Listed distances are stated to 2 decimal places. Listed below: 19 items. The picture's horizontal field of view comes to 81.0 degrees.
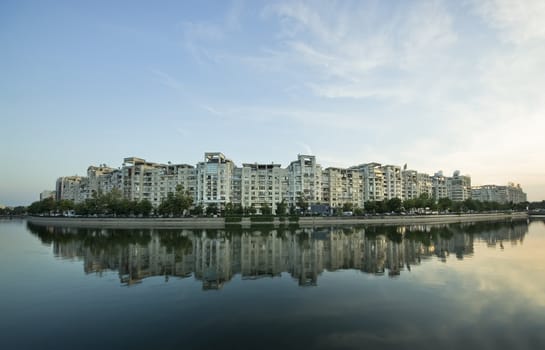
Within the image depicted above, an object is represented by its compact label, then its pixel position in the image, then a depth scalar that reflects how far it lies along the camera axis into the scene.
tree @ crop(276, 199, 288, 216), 87.81
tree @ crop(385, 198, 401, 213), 90.50
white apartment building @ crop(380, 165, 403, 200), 123.81
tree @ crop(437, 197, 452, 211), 101.56
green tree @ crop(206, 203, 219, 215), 85.38
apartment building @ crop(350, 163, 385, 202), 118.88
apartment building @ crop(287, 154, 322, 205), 103.31
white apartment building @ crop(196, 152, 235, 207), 96.88
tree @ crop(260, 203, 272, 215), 85.70
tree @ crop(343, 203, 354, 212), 98.56
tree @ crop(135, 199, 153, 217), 81.31
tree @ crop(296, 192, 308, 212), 93.76
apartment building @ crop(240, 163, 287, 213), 101.75
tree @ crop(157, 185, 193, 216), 76.38
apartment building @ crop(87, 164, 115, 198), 117.62
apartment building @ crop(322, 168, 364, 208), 109.38
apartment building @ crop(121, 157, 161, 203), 104.25
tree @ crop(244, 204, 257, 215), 84.88
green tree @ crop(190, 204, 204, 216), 83.31
